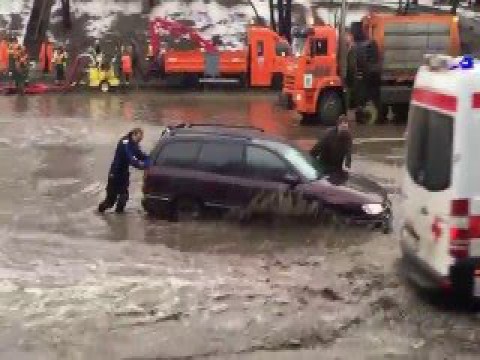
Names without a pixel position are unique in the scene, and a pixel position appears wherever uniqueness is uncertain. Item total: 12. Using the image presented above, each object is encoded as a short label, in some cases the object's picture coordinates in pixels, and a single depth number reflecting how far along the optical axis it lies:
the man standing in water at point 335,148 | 13.50
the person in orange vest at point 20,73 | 32.06
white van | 7.53
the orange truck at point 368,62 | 24.45
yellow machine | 32.97
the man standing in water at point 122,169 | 13.77
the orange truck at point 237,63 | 33.44
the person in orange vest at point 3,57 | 34.47
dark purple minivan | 11.79
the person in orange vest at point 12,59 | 32.09
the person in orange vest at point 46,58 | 35.22
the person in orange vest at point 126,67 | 33.66
